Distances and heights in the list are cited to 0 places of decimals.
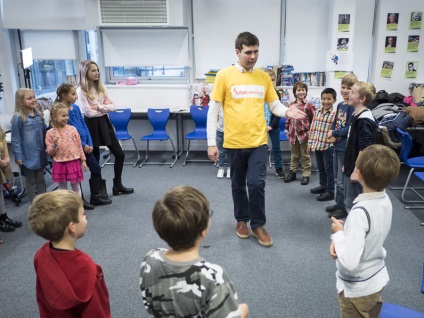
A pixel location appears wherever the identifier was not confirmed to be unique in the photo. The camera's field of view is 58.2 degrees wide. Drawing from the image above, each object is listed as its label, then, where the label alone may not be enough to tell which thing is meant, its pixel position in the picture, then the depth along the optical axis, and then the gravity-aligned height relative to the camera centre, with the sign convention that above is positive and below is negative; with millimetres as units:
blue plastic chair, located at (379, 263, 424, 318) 1590 -1017
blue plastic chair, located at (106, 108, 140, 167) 5582 -688
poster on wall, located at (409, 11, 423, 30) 5590 +659
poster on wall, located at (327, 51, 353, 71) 5598 +88
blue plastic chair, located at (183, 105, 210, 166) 5500 -707
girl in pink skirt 3391 -690
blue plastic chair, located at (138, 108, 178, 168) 5645 -734
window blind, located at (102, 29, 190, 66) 6000 +356
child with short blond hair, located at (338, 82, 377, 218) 2906 -434
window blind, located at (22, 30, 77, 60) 6230 +433
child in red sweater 1316 -666
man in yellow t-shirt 2875 -366
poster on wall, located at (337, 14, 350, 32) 5504 +622
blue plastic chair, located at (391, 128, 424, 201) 3779 -890
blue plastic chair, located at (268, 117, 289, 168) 5264 -907
